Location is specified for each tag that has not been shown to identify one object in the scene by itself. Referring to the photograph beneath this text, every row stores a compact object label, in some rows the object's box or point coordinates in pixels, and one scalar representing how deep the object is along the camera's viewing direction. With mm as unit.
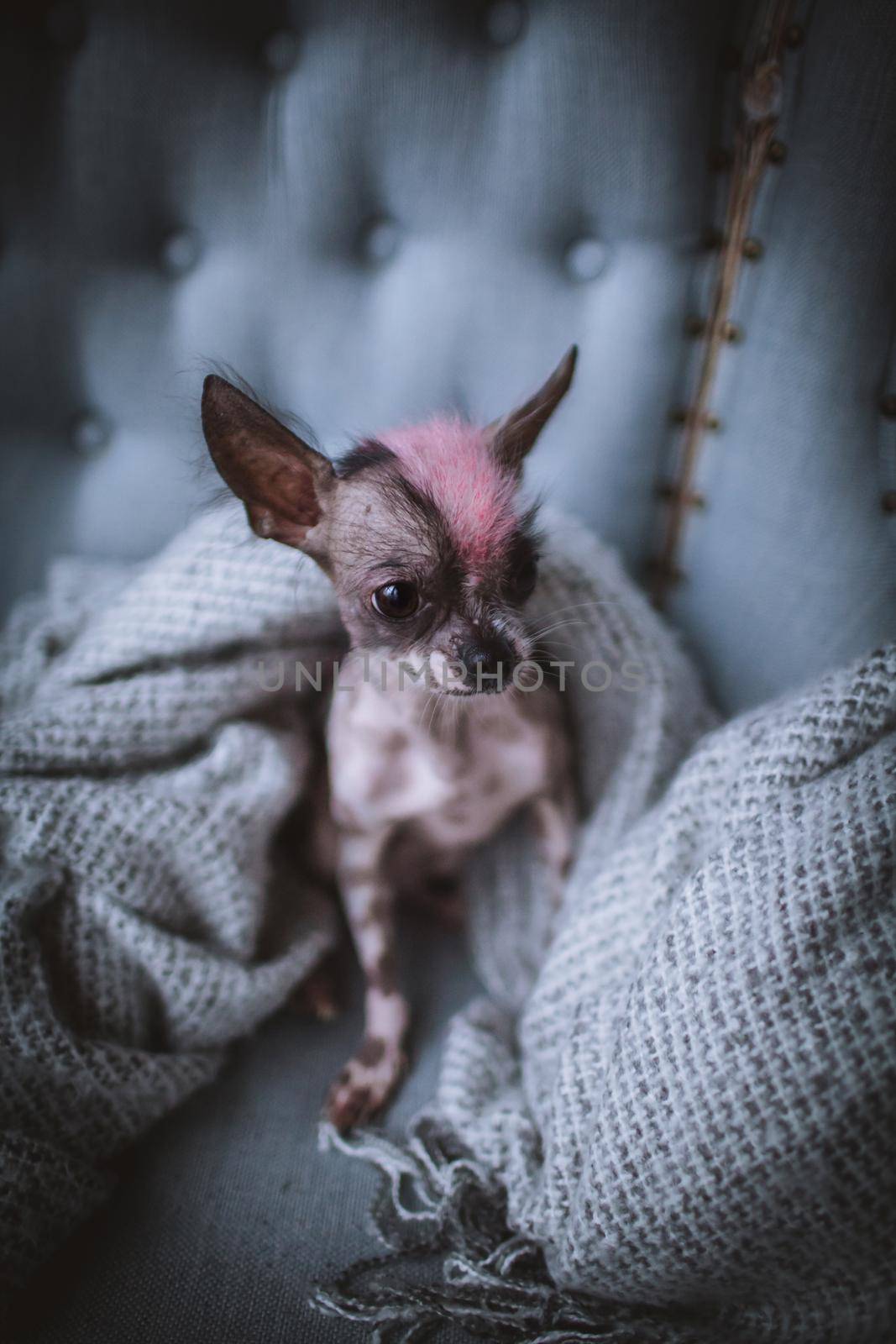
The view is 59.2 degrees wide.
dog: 712
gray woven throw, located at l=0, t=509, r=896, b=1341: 537
